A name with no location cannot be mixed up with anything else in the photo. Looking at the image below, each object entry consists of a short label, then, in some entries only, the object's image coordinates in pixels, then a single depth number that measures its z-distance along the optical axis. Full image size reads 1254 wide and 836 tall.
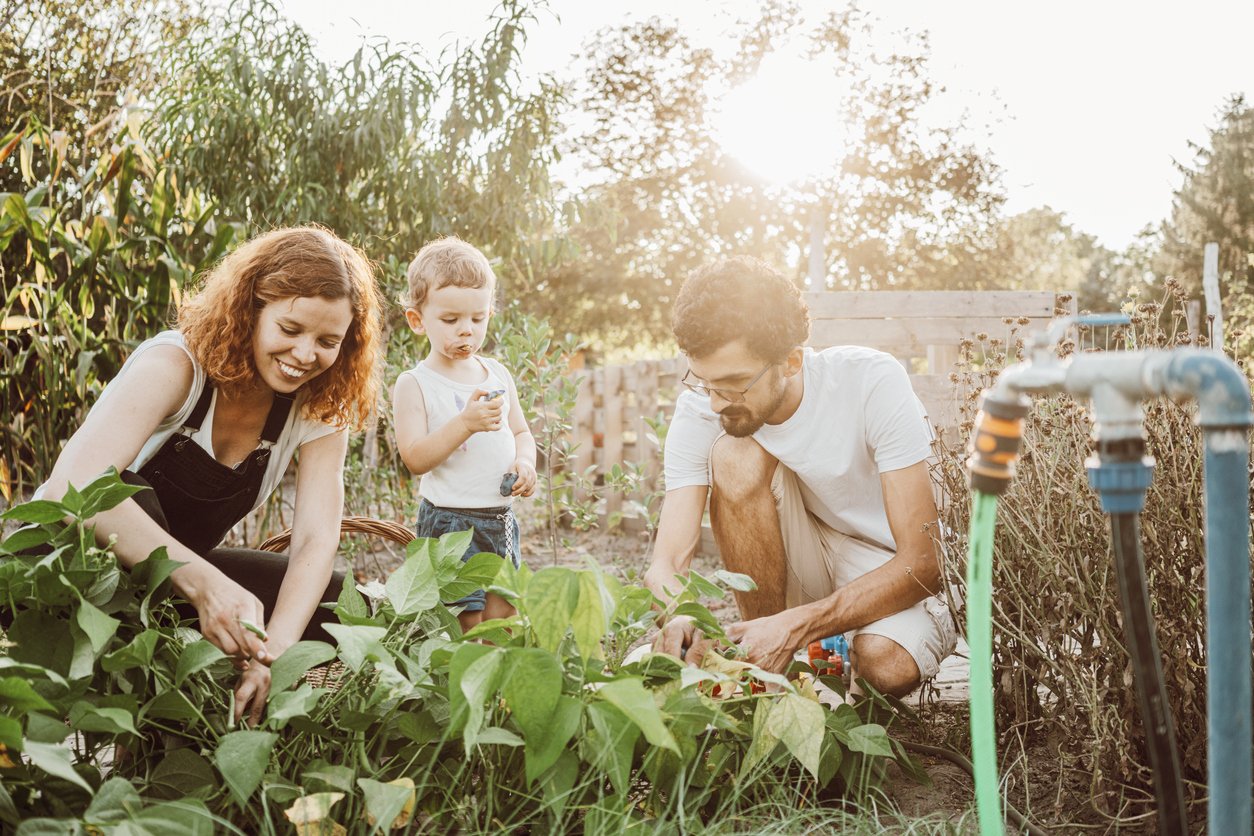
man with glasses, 2.02
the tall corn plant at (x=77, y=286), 3.26
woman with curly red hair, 1.80
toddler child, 2.72
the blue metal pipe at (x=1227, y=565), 0.80
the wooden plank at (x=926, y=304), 3.86
